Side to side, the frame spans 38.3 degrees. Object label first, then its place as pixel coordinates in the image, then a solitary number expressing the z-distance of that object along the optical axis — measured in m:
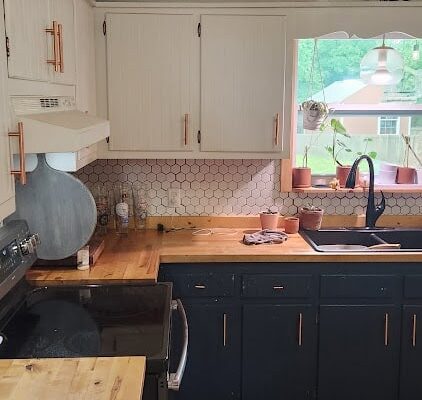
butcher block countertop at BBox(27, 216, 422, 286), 2.59
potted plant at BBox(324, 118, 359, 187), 3.53
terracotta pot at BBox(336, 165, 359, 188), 3.54
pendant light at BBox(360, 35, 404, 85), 3.31
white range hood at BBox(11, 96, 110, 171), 1.87
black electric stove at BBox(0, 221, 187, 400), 1.91
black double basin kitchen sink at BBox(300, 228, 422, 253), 3.44
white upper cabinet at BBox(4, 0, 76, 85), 1.85
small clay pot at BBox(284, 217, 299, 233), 3.41
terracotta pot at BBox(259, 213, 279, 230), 3.40
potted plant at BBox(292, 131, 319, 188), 3.52
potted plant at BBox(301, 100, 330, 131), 3.38
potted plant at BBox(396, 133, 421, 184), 3.56
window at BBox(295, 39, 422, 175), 3.55
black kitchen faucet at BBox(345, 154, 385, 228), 3.33
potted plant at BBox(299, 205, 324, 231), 3.42
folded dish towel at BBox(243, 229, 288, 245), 3.15
